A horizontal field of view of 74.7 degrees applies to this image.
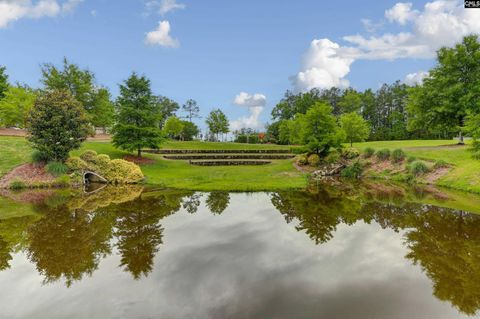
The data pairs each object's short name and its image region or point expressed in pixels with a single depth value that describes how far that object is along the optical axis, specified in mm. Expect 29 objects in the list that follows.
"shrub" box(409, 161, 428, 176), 26906
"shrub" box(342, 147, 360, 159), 35156
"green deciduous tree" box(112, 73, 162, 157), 33969
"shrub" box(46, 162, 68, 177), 26281
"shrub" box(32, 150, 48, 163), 27798
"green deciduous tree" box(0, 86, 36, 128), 43656
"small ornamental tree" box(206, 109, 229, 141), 70562
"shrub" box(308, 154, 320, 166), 34844
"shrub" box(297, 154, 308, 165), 35656
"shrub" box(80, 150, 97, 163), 28494
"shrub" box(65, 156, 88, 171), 27125
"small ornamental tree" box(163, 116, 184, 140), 64875
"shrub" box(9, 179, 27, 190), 24312
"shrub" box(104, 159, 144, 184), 26766
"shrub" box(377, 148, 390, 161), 32094
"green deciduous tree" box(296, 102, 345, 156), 33750
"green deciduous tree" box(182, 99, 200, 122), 84125
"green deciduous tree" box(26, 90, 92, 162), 26406
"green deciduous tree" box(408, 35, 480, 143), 34719
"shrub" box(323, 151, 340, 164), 34641
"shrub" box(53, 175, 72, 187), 25219
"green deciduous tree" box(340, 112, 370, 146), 41062
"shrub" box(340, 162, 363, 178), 31156
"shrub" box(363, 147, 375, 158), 34219
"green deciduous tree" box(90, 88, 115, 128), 45562
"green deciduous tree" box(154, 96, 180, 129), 91250
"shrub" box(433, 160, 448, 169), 26619
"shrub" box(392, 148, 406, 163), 30625
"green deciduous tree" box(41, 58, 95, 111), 41562
